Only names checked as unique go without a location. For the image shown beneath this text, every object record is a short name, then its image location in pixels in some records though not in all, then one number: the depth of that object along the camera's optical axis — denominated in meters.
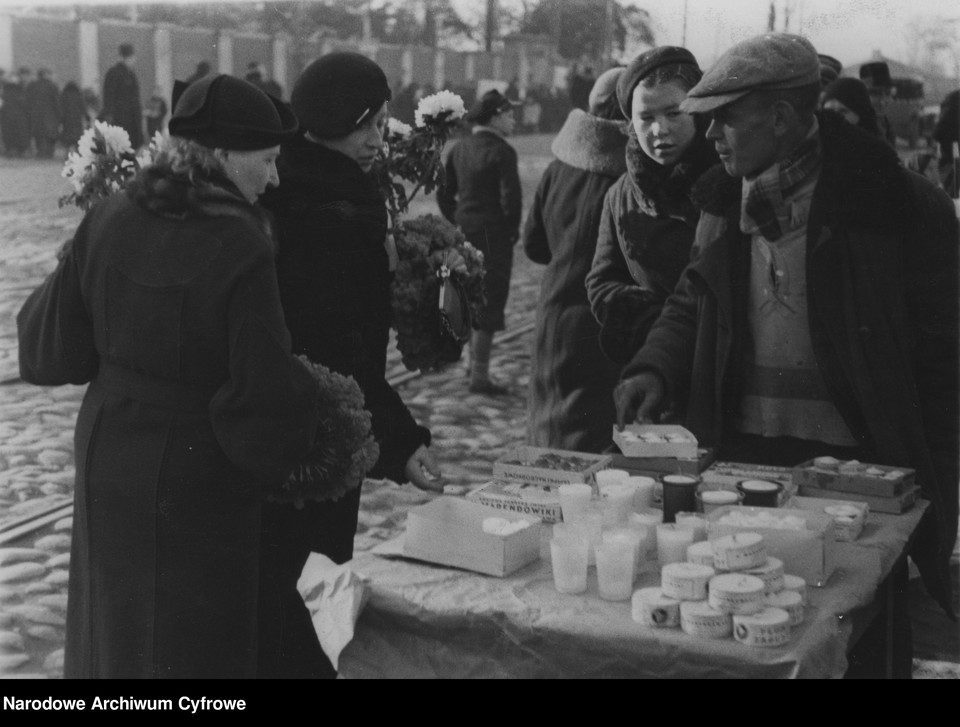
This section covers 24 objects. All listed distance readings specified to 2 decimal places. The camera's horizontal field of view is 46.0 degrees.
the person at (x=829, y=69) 3.46
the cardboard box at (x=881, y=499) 2.54
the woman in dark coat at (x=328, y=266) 2.72
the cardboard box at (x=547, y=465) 2.59
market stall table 1.85
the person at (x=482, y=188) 5.30
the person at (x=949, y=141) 3.23
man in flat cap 2.77
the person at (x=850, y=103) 3.96
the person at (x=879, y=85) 3.46
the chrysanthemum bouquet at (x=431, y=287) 2.91
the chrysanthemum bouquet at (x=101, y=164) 2.91
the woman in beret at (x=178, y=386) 2.17
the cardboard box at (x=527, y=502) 2.40
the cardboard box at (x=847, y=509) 2.31
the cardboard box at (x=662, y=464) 2.63
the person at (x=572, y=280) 3.98
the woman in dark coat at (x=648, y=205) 3.24
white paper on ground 2.01
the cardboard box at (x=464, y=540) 2.13
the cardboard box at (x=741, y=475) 2.57
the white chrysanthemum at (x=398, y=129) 3.30
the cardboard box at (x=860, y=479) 2.54
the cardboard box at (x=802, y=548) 2.07
